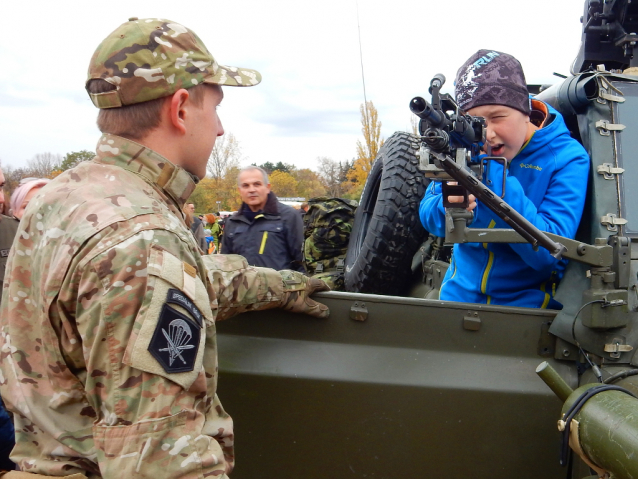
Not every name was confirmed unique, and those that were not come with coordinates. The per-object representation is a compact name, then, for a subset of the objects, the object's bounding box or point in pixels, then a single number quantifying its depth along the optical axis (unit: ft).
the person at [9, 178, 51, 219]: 13.89
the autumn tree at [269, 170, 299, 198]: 166.81
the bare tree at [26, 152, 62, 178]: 144.36
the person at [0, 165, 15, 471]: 8.89
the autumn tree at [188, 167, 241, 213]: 132.98
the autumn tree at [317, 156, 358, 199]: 155.53
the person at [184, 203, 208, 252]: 21.18
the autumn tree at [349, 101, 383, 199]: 81.28
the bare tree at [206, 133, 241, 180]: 135.13
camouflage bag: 15.88
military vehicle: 6.53
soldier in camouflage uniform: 3.66
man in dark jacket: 15.35
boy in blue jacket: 7.07
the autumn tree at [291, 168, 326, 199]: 173.99
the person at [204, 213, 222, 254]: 30.42
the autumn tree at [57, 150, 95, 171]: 121.47
